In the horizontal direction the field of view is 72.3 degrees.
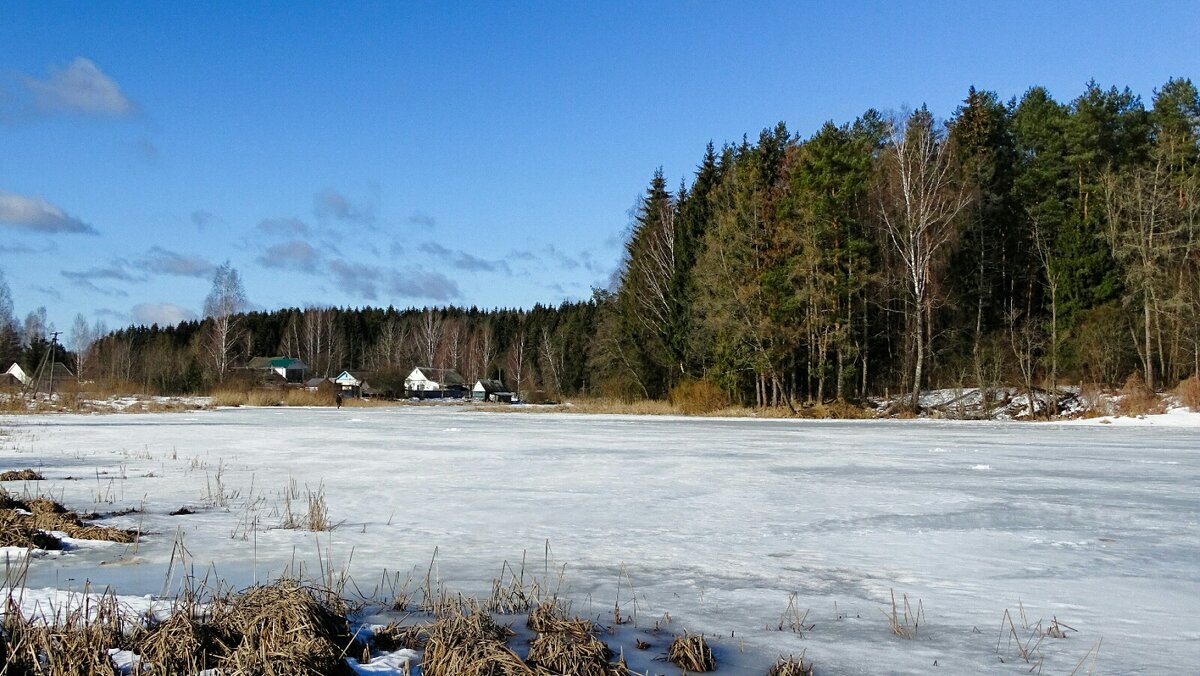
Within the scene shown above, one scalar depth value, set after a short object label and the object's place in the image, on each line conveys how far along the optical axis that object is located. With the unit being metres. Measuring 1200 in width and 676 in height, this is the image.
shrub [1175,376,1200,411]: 27.16
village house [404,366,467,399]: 93.17
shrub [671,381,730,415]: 37.06
